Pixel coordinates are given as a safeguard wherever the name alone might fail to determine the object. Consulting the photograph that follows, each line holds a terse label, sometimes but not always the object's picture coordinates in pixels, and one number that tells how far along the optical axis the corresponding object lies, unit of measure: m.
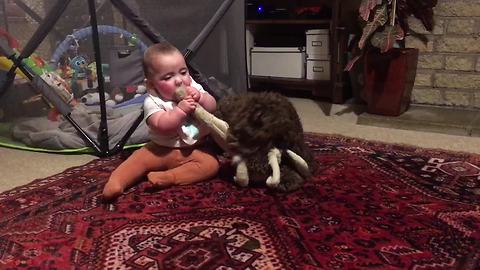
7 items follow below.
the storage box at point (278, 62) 2.56
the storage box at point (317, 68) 2.47
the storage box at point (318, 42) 2.44
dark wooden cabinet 2.34
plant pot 2.04
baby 1.27
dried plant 1.95
